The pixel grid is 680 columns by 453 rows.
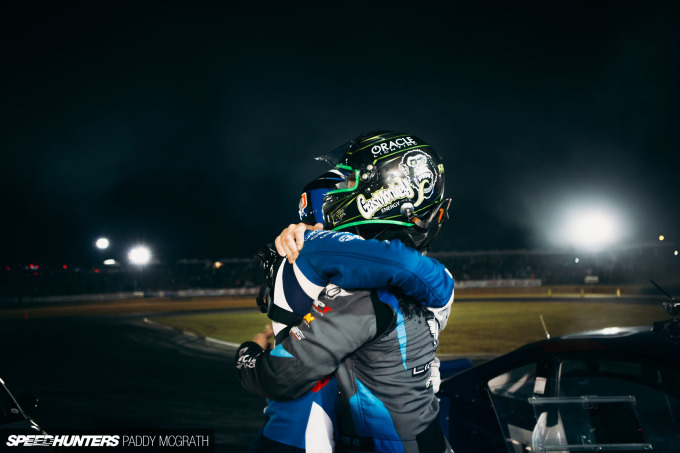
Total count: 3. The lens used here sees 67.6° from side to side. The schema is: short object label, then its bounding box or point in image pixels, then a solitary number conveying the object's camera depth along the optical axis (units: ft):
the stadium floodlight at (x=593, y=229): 197.77
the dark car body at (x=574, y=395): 9.00
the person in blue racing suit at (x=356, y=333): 4.79
